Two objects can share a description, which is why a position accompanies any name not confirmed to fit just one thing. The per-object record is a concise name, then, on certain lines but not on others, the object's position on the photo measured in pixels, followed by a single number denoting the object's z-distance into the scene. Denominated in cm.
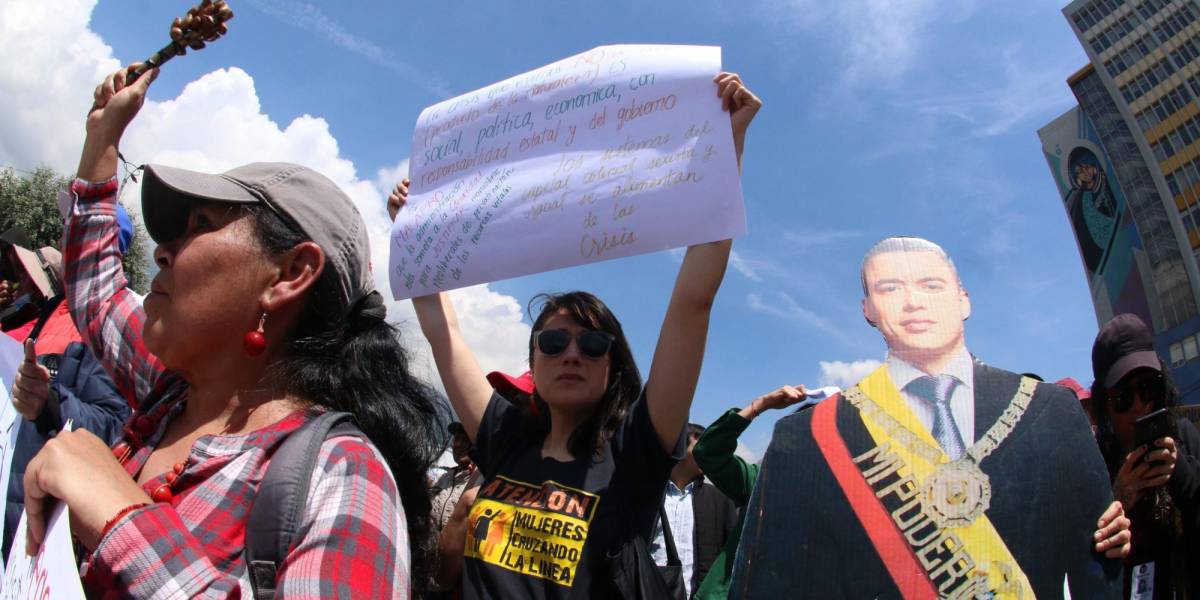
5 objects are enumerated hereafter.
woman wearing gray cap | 97
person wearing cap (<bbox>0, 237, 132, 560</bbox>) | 203
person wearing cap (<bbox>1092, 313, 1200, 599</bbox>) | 241
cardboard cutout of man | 150
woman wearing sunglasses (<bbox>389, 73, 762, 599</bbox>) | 184
